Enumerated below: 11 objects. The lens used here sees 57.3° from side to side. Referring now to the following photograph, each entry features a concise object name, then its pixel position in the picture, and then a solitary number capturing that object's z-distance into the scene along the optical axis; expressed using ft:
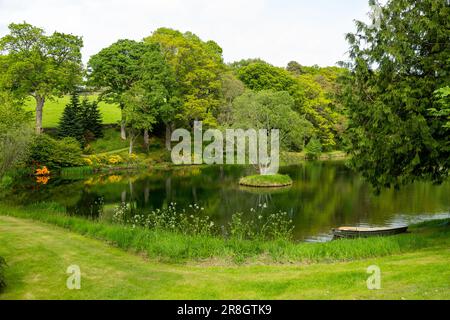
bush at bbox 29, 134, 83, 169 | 131.75
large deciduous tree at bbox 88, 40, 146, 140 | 166.91
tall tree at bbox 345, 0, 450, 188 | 47.24
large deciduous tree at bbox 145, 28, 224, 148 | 180.65
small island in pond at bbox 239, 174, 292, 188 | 116.78
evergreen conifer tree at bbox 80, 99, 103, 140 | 169.78
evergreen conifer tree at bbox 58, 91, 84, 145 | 157.48
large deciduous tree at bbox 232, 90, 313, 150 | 125.08
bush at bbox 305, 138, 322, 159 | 210.79
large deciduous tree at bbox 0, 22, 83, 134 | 144.87
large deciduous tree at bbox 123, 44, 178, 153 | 160.66
